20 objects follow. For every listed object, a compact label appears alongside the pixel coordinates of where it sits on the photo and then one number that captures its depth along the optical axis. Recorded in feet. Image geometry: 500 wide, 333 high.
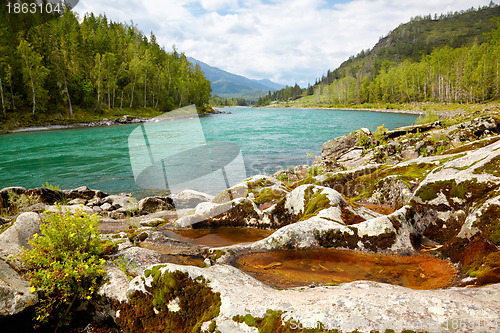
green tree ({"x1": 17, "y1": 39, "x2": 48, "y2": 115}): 193.36
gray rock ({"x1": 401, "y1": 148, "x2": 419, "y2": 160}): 50.67
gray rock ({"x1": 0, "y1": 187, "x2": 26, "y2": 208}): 41.69
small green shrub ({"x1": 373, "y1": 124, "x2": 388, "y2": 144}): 67.94
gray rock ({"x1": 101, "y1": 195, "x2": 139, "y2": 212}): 46.44
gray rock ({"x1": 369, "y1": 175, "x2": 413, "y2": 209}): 26.78
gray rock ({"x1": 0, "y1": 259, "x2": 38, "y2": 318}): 11.52
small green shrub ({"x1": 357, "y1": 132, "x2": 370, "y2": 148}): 68.15
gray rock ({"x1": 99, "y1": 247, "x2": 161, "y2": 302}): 13.75
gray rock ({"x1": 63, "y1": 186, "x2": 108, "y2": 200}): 50.34
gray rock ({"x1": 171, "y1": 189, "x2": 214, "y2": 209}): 44.29
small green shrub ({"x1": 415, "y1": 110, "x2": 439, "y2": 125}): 87.90
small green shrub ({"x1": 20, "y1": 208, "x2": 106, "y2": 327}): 12.82
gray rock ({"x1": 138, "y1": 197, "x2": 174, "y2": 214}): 42.24
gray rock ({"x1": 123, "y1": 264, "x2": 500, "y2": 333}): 9.23
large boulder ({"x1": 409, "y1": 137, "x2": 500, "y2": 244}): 19.20
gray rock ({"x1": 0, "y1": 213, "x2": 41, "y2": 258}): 17.79
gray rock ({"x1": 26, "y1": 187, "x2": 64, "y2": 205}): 43.91
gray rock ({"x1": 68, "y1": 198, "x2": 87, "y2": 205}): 46.19
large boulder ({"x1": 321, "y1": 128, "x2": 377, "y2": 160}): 68.64
